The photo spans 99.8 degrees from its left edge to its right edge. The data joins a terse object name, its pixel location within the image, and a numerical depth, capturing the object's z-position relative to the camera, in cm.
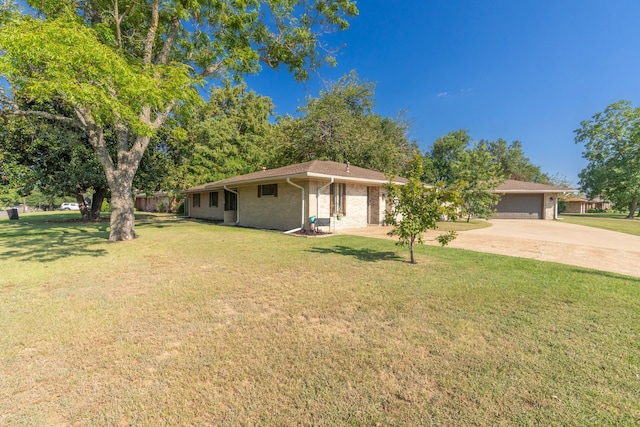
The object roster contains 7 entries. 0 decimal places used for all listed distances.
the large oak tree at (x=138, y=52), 511
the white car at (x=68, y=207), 4907
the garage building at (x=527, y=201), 2400
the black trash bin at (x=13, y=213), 1964
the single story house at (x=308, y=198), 1239
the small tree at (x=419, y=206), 630
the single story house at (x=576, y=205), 4256
